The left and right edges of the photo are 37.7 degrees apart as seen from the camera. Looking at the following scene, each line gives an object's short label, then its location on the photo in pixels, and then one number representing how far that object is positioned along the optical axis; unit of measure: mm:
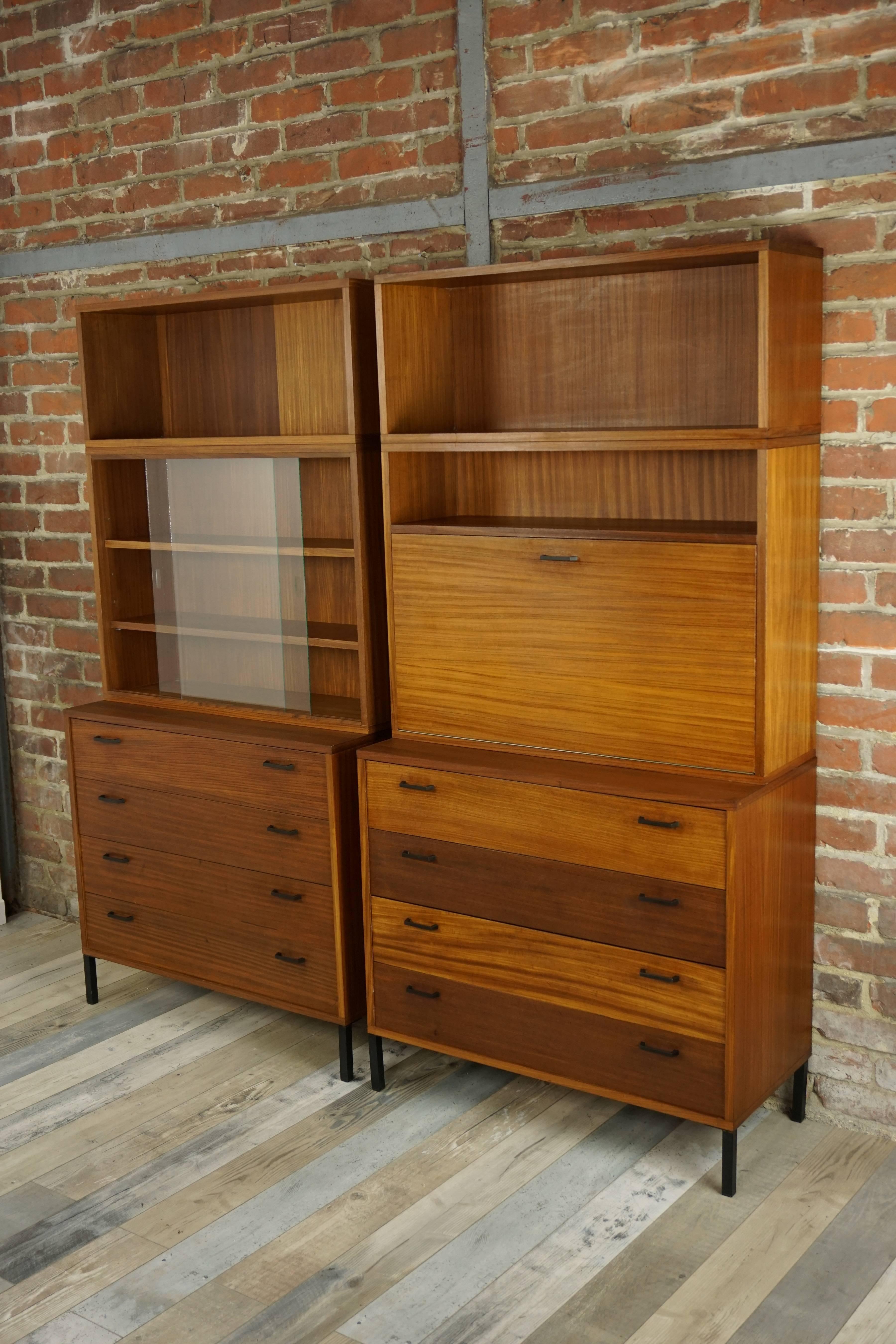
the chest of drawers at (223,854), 3229
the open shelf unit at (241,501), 3277
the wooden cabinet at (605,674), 2666
